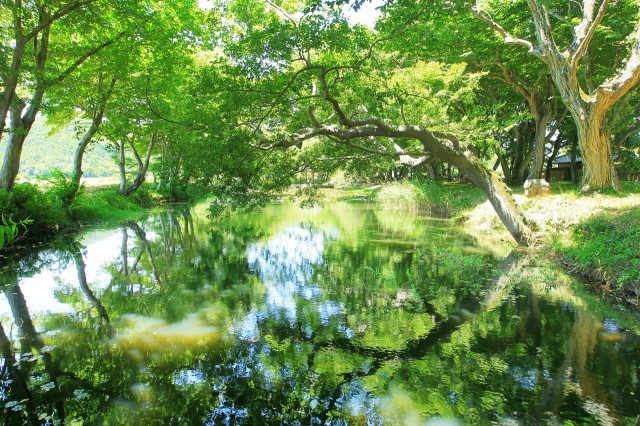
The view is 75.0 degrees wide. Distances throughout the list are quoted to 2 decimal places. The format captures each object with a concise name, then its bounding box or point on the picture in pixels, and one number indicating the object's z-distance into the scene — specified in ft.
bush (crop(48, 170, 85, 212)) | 52.19
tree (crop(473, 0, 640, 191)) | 36.37
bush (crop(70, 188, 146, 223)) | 57.98
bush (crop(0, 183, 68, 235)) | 37.22
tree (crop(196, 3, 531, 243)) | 26.89
